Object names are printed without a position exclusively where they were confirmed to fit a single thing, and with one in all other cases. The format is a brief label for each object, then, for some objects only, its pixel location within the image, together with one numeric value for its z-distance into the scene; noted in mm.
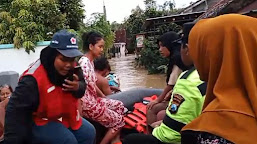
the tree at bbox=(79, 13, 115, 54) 9655
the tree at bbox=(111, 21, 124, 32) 27814
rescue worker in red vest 1615
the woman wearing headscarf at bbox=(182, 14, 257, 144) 816
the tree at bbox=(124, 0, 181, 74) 10762
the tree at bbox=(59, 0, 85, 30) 8101
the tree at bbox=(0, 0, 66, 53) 6555
